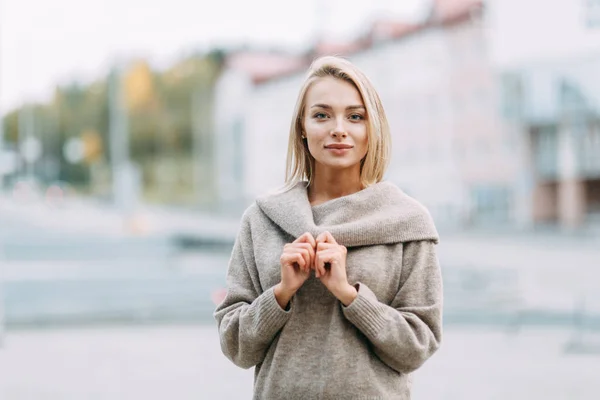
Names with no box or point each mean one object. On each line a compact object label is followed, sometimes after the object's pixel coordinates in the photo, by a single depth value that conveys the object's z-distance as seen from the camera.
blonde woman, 2.22
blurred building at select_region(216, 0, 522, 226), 44.16
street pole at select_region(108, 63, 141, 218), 30.83
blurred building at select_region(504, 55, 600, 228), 38.88
